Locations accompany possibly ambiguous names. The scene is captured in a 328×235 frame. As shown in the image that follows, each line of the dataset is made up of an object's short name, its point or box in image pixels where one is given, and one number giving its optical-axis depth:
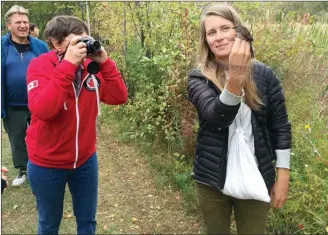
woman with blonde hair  1.65
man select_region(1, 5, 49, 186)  3.58
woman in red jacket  1.89
